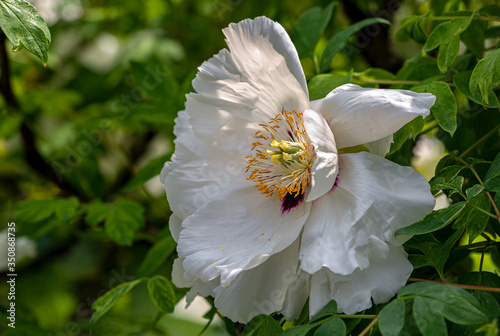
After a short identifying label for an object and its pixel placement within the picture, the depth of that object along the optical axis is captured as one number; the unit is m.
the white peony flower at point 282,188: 0.85
